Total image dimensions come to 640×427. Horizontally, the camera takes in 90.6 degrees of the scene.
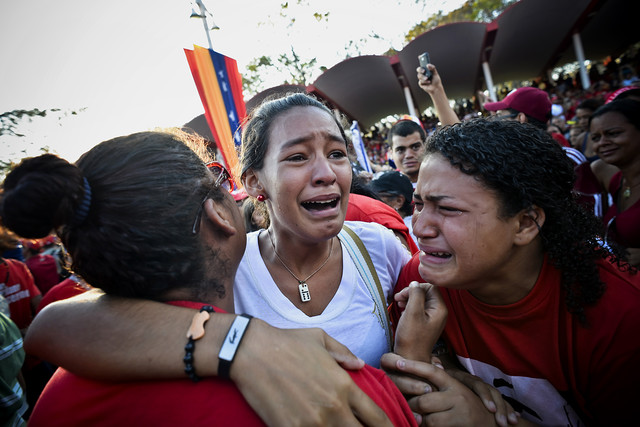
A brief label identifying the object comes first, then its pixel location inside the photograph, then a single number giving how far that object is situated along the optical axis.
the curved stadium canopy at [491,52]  10.40
